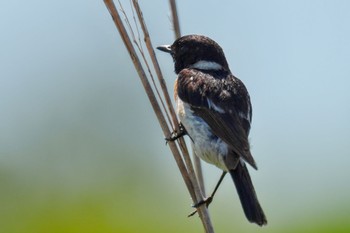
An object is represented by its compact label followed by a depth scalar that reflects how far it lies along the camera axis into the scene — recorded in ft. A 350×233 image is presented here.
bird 29.40
